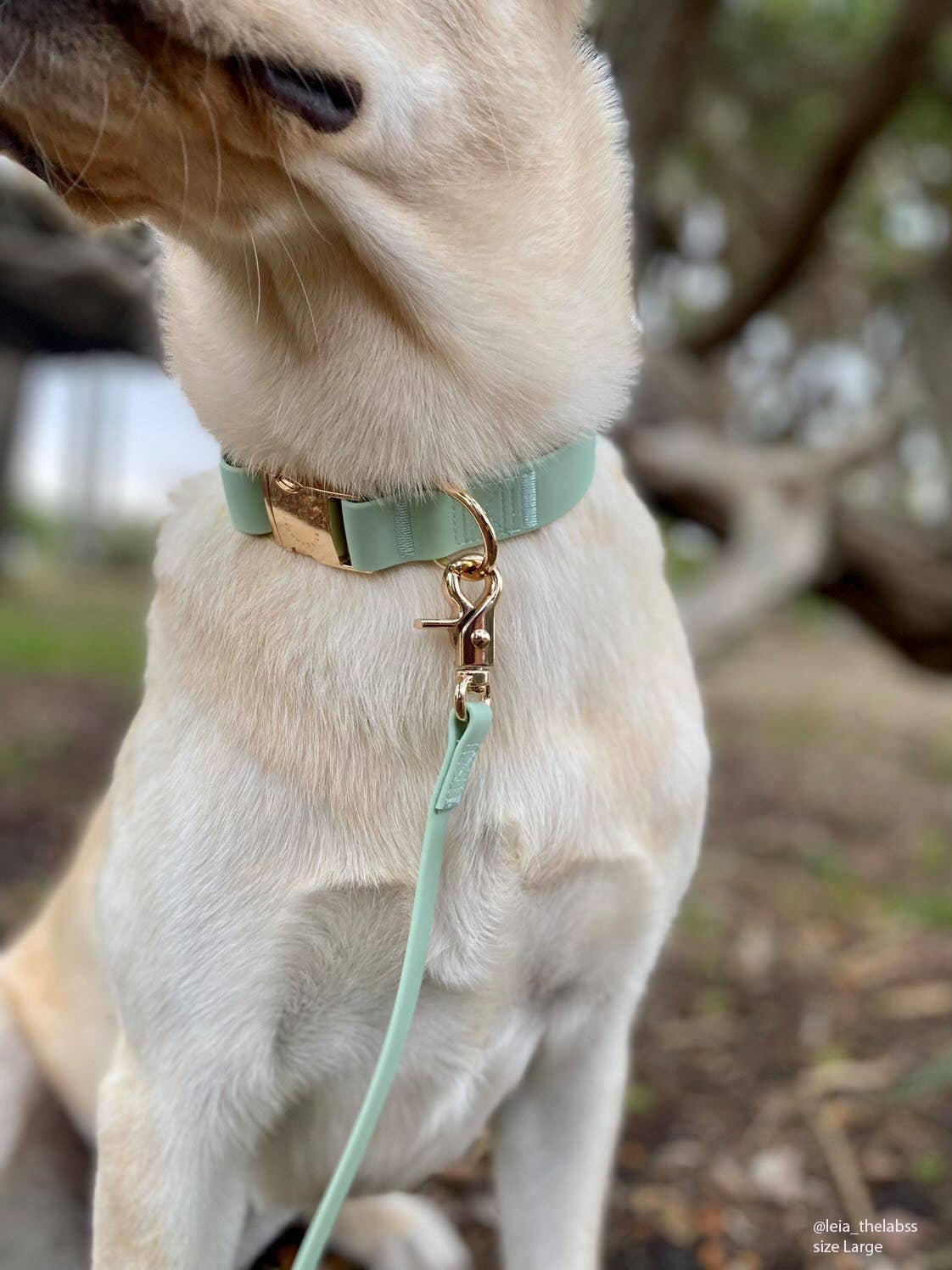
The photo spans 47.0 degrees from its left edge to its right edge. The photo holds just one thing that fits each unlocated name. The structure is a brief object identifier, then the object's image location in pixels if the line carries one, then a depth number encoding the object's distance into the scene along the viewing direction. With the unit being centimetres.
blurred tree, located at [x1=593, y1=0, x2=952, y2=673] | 134
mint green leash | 36
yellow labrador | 38
